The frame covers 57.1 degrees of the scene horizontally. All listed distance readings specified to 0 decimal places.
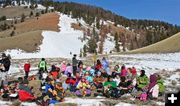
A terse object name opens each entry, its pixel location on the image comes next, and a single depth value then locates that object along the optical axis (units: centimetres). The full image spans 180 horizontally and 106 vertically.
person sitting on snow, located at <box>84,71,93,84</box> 1236
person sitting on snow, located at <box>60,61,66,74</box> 1443
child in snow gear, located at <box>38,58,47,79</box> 1385
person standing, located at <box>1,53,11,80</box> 1178
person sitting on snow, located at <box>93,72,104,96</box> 1123
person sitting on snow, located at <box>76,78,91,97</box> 1098
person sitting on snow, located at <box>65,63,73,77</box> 1390
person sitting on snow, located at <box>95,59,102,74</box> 1431
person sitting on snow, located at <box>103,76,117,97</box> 1087
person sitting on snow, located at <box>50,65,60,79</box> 1294
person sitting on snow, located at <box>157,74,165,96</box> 1109
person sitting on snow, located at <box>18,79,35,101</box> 1011
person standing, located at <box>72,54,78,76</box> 1458
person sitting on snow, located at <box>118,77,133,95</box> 1117
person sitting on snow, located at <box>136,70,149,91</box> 1157
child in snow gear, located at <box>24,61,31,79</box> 1365
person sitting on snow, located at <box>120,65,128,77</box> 1332
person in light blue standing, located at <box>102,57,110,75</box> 1435
